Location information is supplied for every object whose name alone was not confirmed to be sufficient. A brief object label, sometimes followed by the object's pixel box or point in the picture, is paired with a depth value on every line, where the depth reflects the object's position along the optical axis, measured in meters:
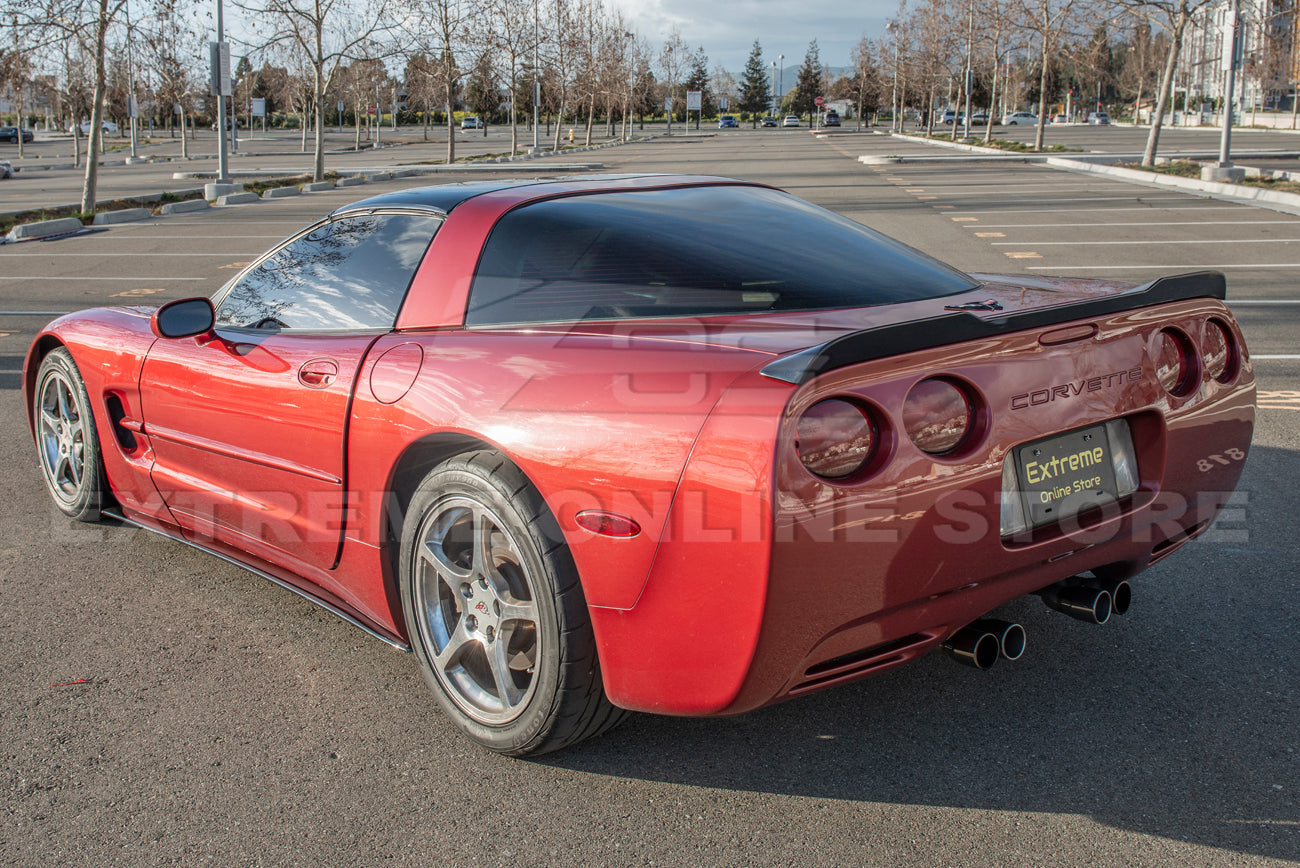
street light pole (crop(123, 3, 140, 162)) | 39.62
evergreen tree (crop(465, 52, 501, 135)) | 37.56
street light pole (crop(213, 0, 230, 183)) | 22.80
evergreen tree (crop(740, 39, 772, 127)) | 125.38
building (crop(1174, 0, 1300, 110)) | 23.47
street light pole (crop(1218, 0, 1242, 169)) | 19.53
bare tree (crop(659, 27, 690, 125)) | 94.81
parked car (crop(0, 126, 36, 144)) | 63.47
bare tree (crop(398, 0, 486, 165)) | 32.88
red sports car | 2.19
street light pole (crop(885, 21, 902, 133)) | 65.62
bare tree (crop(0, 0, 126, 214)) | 16.92
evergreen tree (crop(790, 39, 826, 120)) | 124.75
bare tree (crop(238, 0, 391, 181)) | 24.56
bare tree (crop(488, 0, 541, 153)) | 38.50
